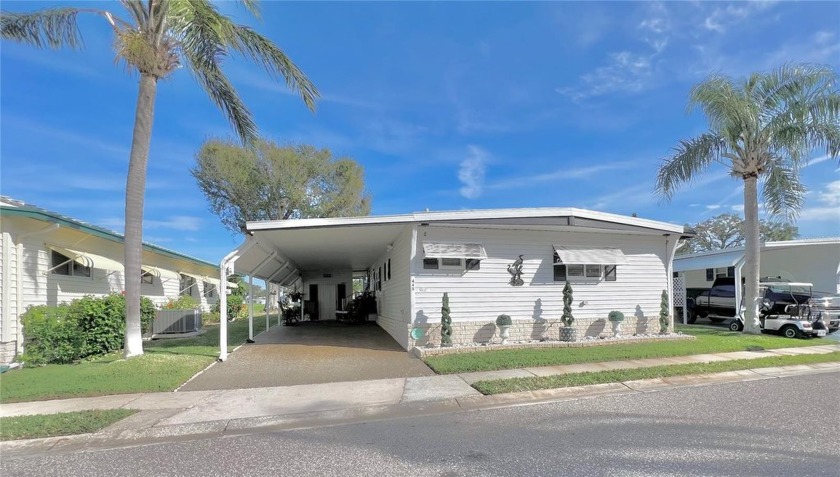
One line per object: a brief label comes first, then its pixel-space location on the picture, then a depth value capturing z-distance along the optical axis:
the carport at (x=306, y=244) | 9.72
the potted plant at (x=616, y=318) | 11.48
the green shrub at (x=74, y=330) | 9.39
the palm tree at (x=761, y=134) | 12.20
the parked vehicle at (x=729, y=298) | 14.03
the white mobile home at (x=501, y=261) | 10.47
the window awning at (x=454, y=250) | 10.40
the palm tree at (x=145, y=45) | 9.11
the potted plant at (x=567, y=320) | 10.86
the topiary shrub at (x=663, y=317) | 12.37
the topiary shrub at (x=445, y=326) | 10.06
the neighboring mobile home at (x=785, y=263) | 16.88
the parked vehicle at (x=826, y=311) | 13.34
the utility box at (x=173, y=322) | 15.09
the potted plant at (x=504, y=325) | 10.59
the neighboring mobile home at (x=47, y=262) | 9.14
